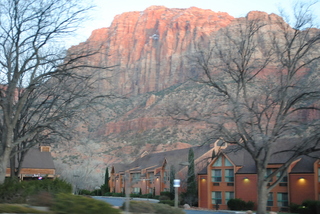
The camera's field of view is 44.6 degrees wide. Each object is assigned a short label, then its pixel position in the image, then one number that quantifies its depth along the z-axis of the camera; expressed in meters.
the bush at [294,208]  37.97
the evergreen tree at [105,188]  80.62
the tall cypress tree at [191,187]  51.41
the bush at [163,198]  53.81
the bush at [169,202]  47.81
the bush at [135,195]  67.89
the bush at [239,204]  42.59
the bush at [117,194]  72.19
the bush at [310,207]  35.58
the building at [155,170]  61.15
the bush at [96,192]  82.64
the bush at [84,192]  78.12
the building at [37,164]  54.22
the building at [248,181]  39.72
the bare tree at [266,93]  24.95
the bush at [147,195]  63.94
